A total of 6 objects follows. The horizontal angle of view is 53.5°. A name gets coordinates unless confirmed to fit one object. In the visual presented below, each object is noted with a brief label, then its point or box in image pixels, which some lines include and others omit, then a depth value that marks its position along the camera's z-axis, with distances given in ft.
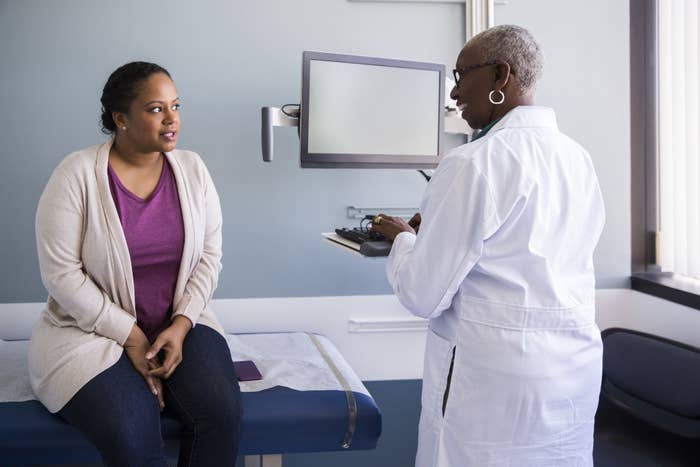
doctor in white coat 4.44
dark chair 7.12
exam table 5.71
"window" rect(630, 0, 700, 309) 8.63
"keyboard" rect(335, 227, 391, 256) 5.72
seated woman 5.49
